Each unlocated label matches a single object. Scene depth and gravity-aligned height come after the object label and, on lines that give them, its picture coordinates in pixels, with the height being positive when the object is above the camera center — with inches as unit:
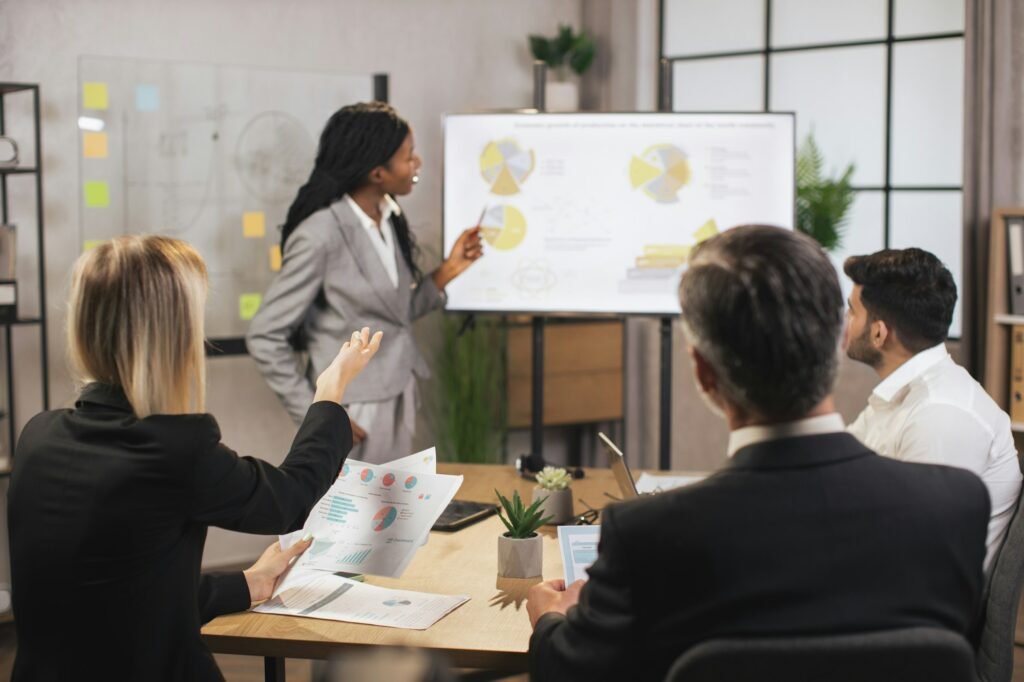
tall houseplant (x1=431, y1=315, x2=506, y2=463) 194.1 -20.9
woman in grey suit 131.6 -1.7
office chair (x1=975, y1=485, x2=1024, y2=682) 75.5 -23.8
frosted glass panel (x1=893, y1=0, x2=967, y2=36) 184.2 +43.2
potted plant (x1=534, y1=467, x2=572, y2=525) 95.2 -19.7
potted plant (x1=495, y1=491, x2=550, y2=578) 81.1 -20.6
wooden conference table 68.6 -23.5
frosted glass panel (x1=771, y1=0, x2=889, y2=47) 192.7 +44.7
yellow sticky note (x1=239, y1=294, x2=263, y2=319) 176.1 -5.8
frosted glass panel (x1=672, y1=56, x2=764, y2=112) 206.7 +35.5
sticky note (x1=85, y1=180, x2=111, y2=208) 163.3 +11.0
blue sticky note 165.3 +25.7
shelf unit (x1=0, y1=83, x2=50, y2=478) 142.9 +3.0
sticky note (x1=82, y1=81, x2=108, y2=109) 161.9 +25.5
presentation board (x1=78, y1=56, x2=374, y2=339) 163.9 +17.5
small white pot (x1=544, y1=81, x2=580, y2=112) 203.5 +32.2
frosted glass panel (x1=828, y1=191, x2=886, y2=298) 195.0 +7.8
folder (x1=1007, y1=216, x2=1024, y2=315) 161.8 +1.4
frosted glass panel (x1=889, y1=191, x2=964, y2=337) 186.9 +7.9
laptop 86.9 -16.5
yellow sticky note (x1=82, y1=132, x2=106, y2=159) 162.2 +18.1
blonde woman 61.1 -12.4
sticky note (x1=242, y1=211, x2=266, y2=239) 175.2 +7.1
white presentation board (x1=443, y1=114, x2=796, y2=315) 155.6 +10.3
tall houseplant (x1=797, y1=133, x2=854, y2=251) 186.5 +11.7
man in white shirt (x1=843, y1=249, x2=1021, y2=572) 80.7 -8.9
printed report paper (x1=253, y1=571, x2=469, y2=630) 73.6 -23.4
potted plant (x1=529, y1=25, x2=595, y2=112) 203.9 +39.7
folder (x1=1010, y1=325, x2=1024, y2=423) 160.6 -16.0
